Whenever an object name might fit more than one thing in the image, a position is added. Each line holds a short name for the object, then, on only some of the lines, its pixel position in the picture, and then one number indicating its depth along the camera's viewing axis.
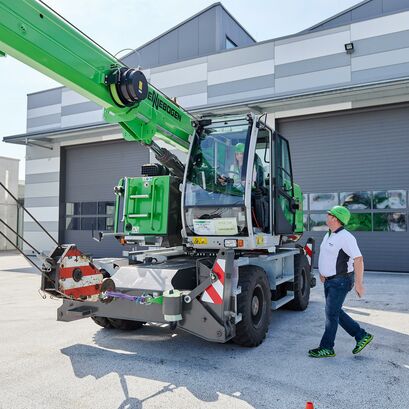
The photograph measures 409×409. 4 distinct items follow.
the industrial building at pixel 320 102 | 12.08
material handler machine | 4.04
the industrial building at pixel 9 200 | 25.05
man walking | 4.56
